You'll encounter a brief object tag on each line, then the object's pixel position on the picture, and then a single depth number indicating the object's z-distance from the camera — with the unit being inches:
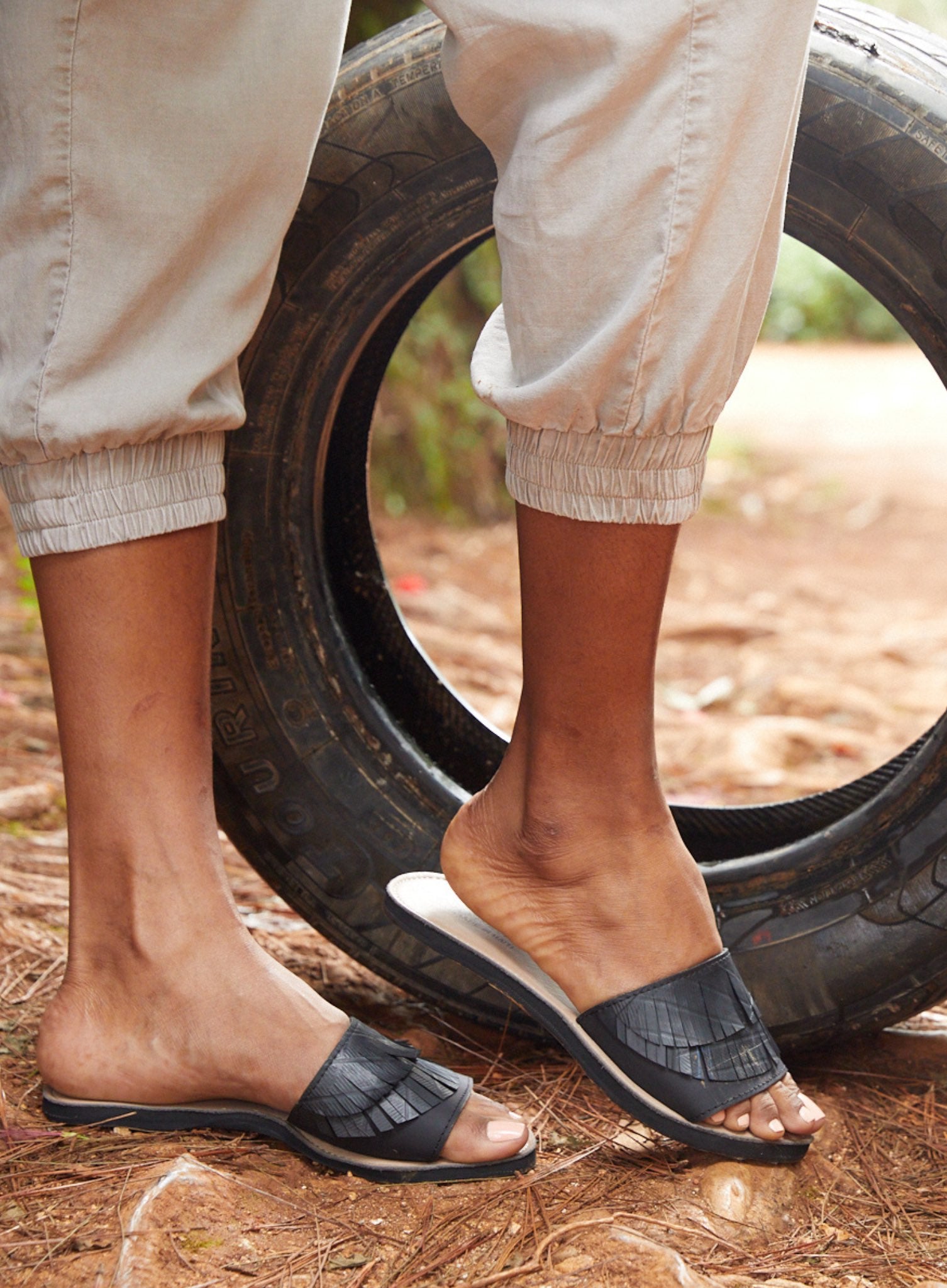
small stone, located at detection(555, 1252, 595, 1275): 68.8
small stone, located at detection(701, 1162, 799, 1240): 71.2
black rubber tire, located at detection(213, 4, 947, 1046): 75.9
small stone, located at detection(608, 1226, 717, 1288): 68.2
